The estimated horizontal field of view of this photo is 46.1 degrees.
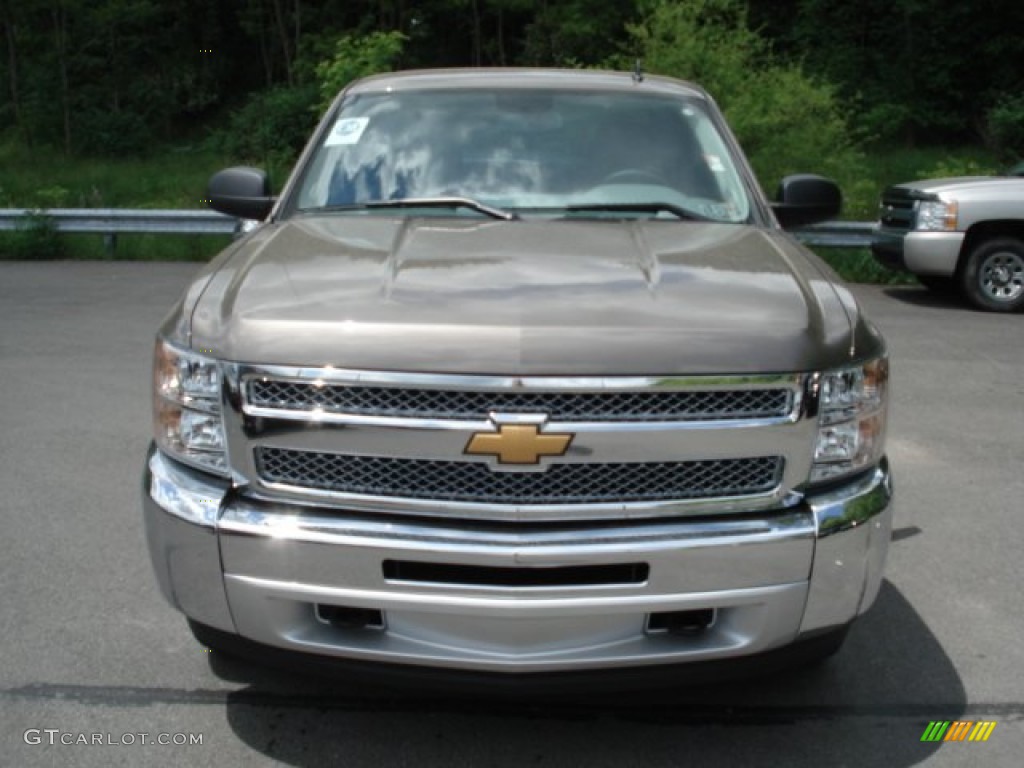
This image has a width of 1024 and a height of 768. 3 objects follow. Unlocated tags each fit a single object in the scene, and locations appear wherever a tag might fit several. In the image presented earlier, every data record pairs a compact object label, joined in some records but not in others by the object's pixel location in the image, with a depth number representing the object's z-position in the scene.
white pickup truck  11.59
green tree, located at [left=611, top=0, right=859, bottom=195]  14.39
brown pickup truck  2.94
